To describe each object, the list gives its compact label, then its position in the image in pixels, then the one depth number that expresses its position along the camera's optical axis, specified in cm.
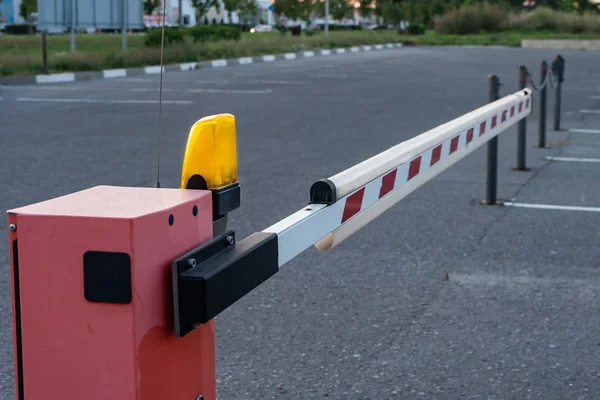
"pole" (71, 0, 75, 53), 2817
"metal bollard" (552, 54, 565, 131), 1141
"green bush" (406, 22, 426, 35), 6988
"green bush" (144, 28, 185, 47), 3175
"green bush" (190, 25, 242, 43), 3856
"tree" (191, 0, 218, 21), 6756
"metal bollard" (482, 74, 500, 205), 696
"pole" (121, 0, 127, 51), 2913
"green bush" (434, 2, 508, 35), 7206
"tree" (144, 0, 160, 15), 5363
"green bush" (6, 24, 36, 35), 7788
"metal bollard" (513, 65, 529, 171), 823
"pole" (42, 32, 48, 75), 2130
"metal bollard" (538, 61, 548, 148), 1017
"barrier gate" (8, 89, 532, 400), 173
